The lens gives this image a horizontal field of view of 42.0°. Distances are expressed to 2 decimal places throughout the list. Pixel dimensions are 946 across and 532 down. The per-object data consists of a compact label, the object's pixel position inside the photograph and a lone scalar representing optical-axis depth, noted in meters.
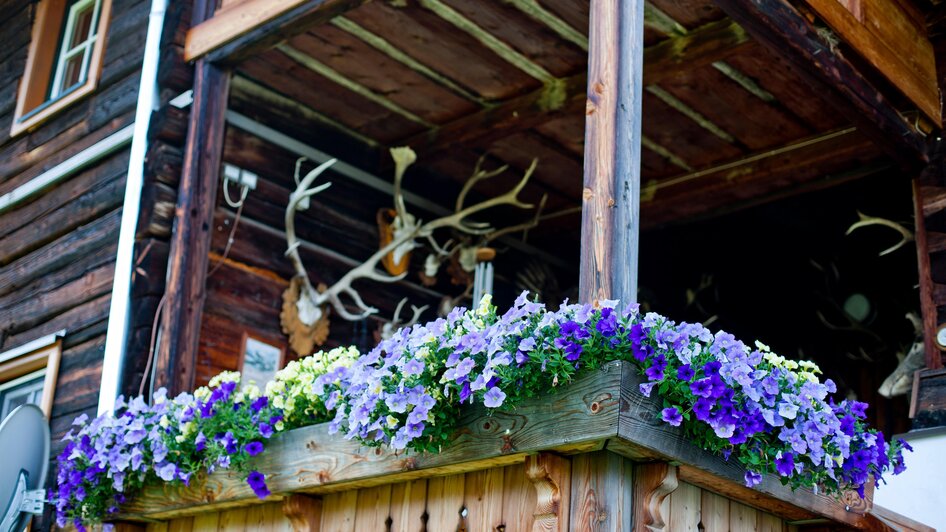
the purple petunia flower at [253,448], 5.11
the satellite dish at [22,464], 6.03
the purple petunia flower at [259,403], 5.24
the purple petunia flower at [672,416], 4.03
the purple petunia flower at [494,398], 4.13
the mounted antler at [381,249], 7.39
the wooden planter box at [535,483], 4.07
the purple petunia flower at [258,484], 5.07
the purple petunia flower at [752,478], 4.34
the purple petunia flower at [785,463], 4.22
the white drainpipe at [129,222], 6.45
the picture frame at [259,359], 7.17
